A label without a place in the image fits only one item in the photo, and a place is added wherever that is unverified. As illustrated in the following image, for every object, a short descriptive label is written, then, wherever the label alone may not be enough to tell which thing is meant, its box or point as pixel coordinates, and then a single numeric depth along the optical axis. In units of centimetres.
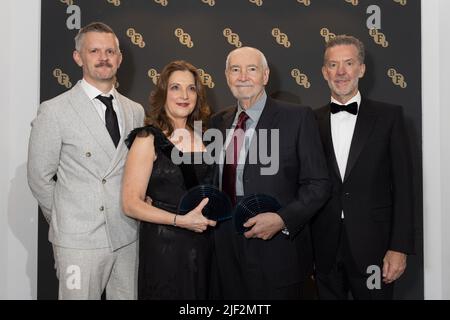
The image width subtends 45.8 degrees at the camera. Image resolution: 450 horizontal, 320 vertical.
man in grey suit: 283
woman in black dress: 268
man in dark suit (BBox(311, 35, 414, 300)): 286
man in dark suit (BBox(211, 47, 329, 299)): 263
